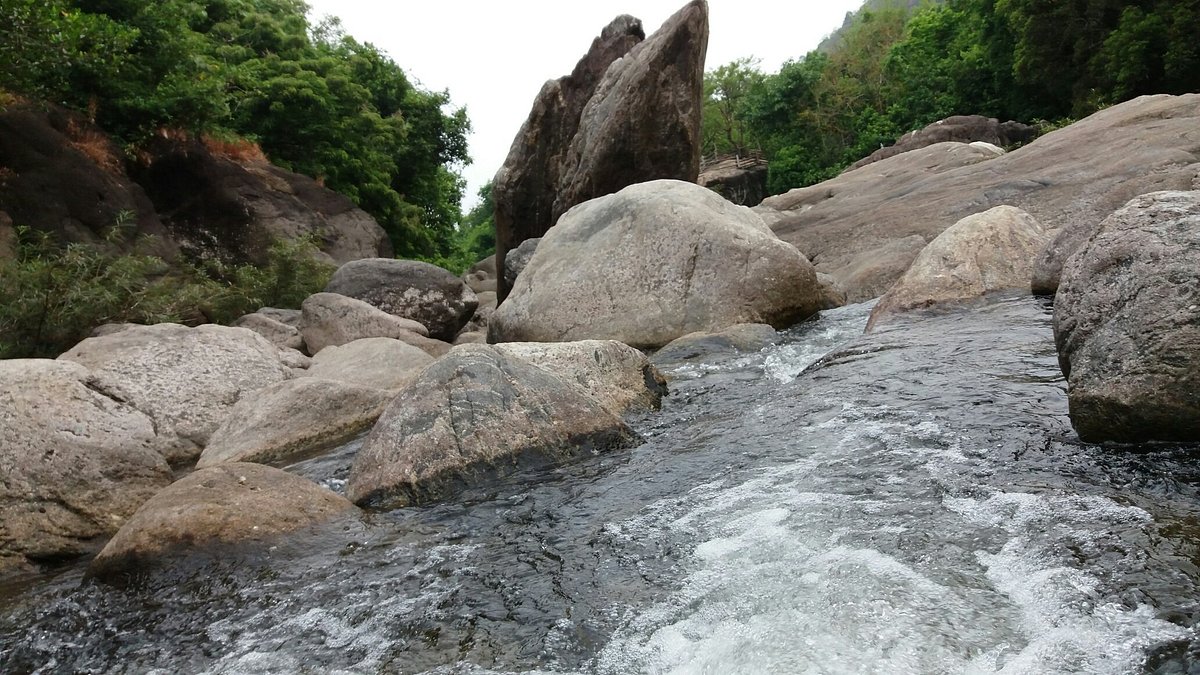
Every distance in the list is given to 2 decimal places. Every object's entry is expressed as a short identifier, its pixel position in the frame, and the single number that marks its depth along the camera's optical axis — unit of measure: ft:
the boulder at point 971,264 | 27.30
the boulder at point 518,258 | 50.01
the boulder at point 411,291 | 49.03
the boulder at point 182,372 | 27.84
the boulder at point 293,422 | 23.82
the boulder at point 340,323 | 41.24
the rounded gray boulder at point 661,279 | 31.63
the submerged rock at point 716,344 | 27.63
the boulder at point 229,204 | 70.74
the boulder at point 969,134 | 98.89
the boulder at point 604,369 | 21.77
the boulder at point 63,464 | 17.65
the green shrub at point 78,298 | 35.65
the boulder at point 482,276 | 90.74
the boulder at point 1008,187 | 37.19
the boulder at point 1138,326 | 12.55
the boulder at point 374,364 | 30.35
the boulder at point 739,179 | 136.87
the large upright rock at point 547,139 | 60.44
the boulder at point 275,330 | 42.37
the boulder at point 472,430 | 17.19
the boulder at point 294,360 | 33.13
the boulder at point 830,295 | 34.42
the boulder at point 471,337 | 48.52
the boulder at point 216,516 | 14.47
